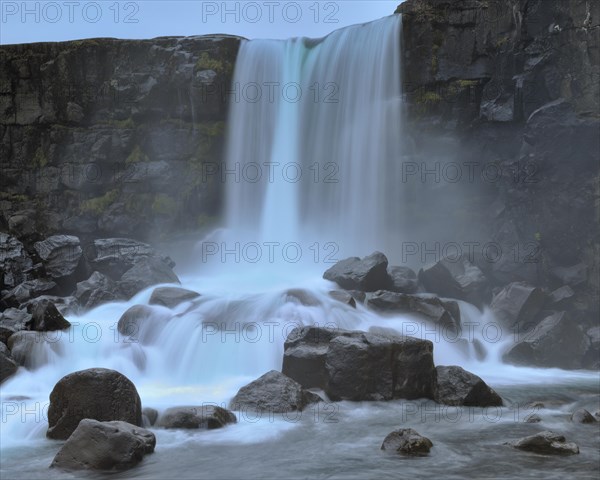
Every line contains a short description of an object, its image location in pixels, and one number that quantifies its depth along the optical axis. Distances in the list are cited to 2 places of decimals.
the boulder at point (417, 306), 15.13
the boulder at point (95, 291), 17.41
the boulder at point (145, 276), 18.03
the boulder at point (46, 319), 14.41
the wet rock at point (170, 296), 15.55
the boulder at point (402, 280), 16.92
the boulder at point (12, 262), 19.34
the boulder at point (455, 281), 17.09
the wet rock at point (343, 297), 15.38
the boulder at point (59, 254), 19.73
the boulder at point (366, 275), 16.61
